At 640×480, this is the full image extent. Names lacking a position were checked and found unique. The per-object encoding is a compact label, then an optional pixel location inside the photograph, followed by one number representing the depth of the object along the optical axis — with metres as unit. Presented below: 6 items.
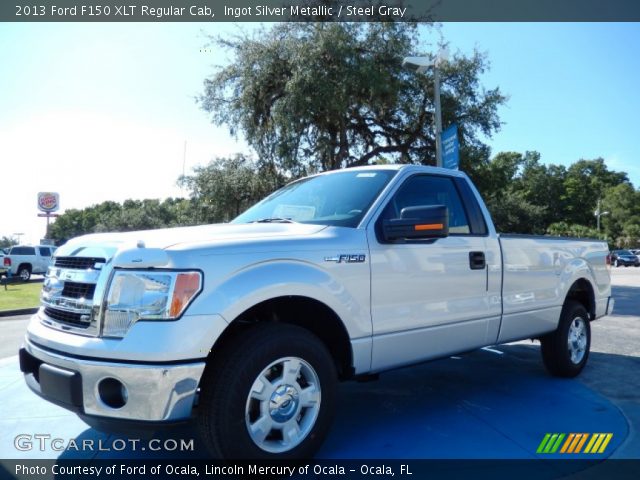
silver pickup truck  2.57
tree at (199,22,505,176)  14.55
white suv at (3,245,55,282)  26.17
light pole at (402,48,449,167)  10.86
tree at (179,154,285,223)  17.33
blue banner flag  10.51
